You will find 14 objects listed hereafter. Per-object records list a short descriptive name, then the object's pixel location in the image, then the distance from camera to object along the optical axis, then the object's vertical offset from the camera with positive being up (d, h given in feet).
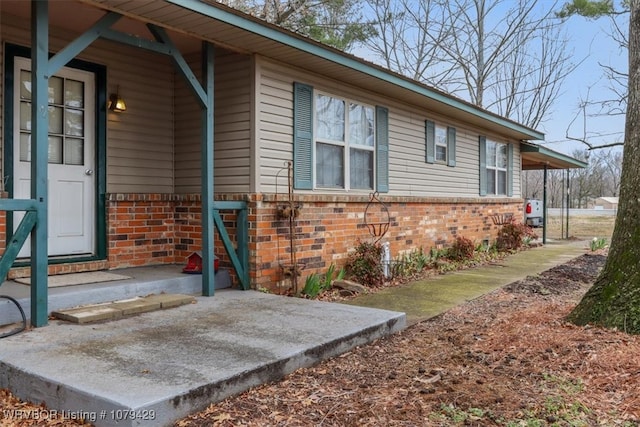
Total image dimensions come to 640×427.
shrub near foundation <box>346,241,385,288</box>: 23.18 -2.56
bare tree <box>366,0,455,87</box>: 65.41 +22.49
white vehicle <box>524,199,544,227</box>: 50.52 -0.08
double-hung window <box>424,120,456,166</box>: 30.19 +4.13
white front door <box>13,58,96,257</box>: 16.01 +1.76
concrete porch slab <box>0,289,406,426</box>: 8.59 -3.00
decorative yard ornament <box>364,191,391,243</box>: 24.97 -0.34
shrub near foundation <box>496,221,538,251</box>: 38.27 -1.91
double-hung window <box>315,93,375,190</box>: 22.15 +3.04
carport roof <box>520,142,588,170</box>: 43.43 +4.80
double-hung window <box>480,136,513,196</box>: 37.27 +3.32
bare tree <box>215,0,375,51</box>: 48.03 +18.60
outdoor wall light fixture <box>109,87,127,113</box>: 18.25 +3.75
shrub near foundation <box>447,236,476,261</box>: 31.70 -2.43
